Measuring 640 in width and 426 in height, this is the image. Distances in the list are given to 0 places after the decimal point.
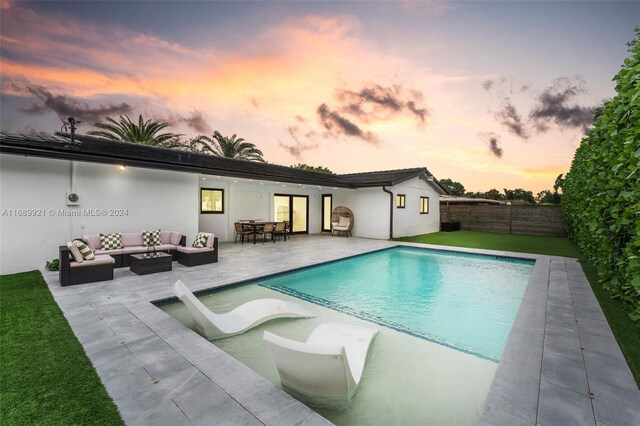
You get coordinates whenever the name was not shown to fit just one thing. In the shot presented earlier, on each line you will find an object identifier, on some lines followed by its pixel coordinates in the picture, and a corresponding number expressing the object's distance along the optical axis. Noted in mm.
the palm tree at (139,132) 17078
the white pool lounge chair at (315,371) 2215
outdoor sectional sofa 5703
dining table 11875
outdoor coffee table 6594
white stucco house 6645
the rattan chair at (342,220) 15016
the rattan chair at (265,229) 12023
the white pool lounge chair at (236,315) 3625
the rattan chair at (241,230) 11876
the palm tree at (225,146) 20141
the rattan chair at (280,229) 12484
